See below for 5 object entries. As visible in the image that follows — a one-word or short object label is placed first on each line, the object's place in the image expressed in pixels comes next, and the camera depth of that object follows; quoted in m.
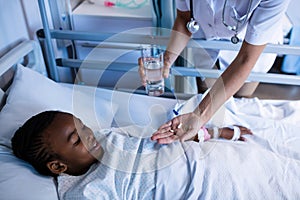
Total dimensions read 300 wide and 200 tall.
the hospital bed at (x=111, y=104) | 1.36
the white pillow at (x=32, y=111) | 1.06
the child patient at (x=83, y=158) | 1.11
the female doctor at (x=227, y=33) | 1.12
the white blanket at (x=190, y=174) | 1.10
